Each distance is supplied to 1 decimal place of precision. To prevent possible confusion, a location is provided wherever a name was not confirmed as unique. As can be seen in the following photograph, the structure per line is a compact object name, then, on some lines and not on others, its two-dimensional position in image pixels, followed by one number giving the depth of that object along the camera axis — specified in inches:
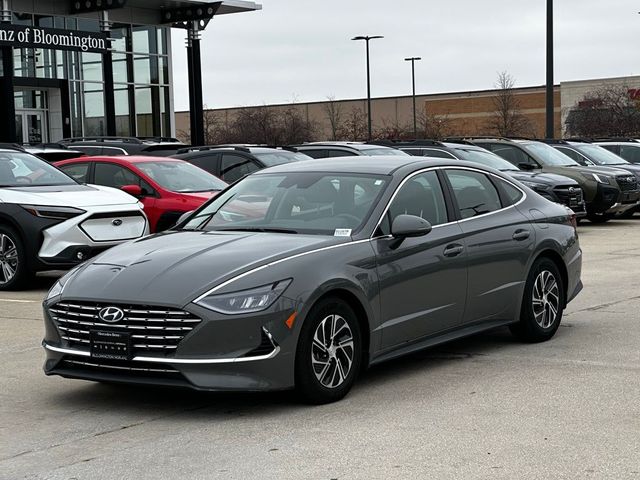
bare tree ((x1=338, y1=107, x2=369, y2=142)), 2994.3
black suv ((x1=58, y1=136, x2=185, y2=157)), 772.0
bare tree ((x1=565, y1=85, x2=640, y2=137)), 2342.5
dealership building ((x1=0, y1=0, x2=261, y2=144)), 1439.5
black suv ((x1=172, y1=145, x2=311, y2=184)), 709.3
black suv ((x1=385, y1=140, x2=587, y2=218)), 798.5
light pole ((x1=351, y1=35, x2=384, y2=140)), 2343.8
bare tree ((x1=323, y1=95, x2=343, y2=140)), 3183.3
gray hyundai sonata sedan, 247.4
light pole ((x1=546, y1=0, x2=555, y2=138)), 1198.3
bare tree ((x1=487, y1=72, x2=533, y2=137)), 2909.0
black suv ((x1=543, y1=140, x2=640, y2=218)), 975.1
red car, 576.1
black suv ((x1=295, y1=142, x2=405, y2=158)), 812.0
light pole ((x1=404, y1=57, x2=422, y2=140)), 2714.3
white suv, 487.2
